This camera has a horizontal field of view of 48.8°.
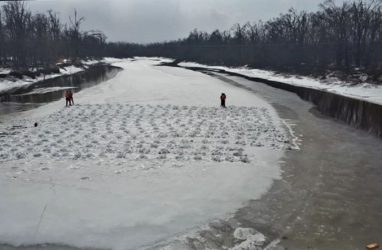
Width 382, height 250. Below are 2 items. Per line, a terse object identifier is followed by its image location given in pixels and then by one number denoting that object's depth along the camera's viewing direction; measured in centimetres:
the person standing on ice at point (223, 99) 2508
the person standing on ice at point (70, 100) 2558
